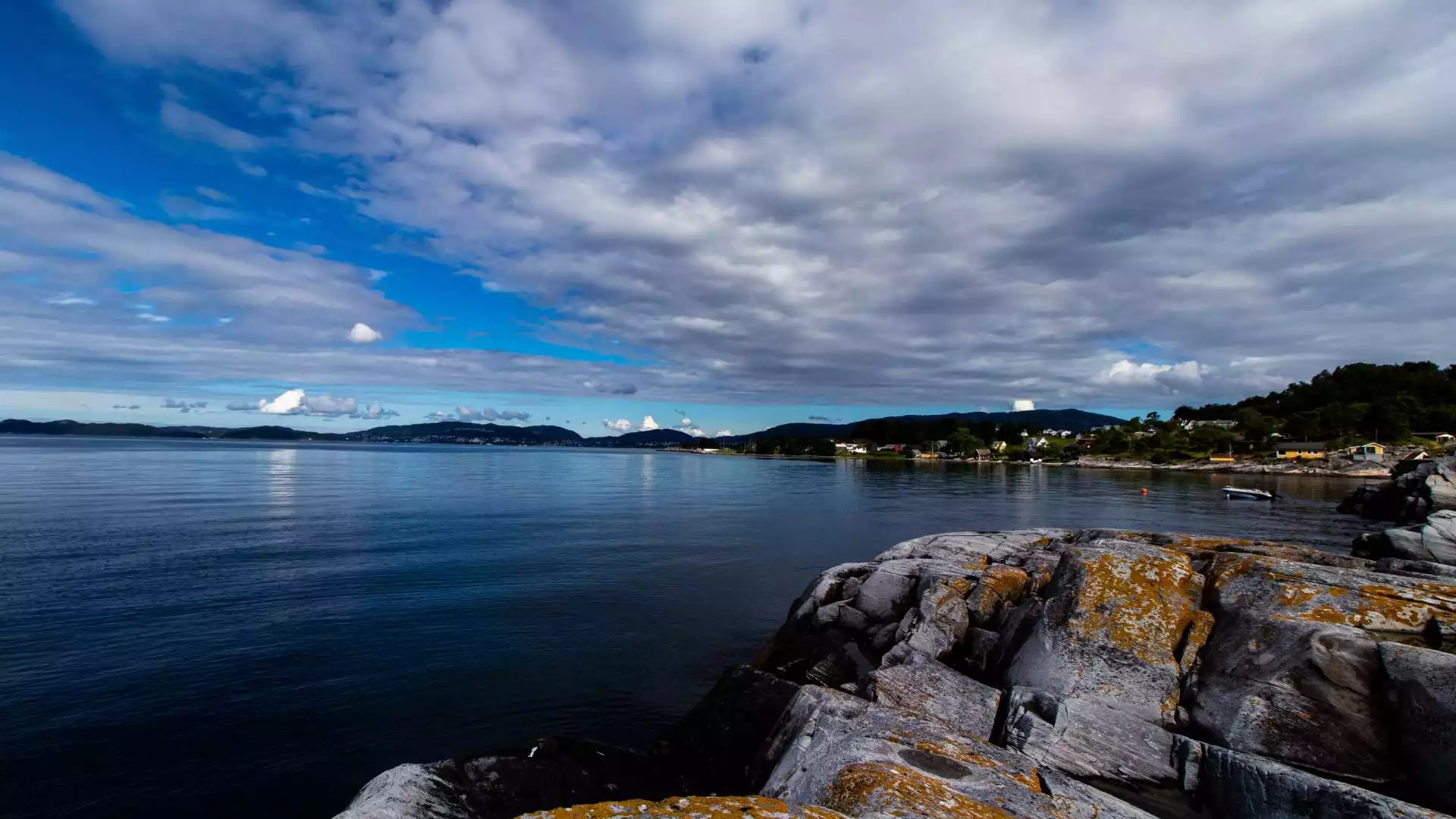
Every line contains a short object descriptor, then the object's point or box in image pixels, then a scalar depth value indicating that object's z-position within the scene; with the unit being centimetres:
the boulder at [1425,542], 2177
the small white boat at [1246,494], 6659
